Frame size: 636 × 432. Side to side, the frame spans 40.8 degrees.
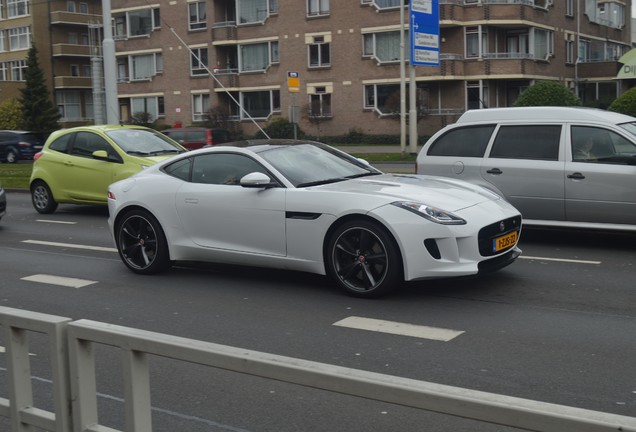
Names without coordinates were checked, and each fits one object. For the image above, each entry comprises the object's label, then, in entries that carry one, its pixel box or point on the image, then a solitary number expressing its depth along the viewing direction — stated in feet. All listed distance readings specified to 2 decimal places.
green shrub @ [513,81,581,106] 108.47
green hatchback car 51.37
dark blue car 141.49
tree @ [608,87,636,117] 86.84
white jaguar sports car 25.20
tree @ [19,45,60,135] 203.72
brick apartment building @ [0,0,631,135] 154.10
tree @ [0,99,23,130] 206.08
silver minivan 34.55
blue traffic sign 99.30
